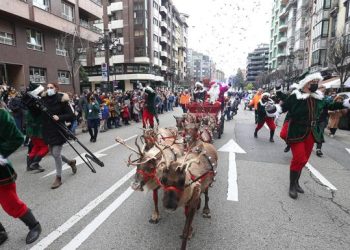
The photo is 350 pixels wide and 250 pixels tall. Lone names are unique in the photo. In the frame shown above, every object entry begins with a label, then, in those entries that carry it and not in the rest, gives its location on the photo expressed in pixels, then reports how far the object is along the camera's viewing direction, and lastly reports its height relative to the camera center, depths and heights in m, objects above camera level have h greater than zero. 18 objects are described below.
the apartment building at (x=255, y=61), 146.27 +16.00
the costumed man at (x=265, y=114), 9.74 -0.97
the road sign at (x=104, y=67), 16.62 +1.44
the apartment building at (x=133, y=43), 45.16 +8.31
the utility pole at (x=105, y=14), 46.47 +13.50
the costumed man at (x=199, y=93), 11.03 -0.16
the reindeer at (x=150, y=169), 3.49 -1.07
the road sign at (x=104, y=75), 16.83 +0.95
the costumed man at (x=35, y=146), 6.18 -1.38
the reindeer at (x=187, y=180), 2.70 -1.04
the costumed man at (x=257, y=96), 12.40 -0.33
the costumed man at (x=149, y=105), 10.53 -0.64
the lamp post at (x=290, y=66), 39.35 +3.51
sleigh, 9.25 -0.75
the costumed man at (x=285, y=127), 5.12 -0.78
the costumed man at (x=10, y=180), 3.04 -1.11
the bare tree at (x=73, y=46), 21.50 +3.84
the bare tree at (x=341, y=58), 17.86 +2.31
